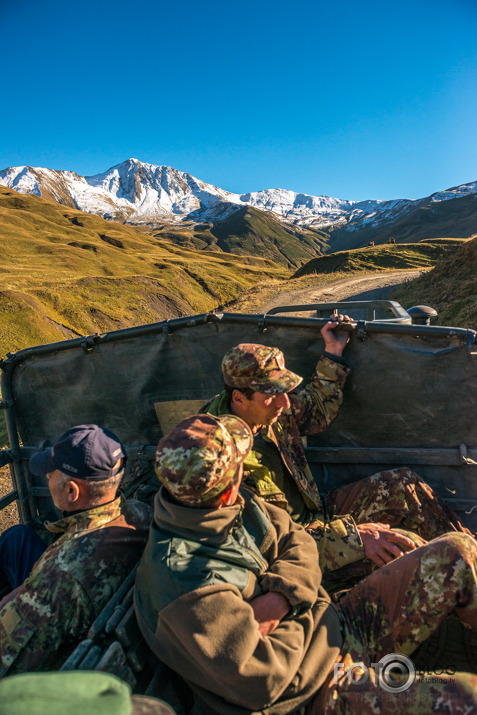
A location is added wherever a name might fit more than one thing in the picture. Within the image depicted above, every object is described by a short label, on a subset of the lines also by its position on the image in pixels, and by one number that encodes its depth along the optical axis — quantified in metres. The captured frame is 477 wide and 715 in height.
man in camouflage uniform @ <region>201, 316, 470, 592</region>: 2.50
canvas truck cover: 3.03
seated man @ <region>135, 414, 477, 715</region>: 1.39
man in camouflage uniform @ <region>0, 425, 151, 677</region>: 1.64
